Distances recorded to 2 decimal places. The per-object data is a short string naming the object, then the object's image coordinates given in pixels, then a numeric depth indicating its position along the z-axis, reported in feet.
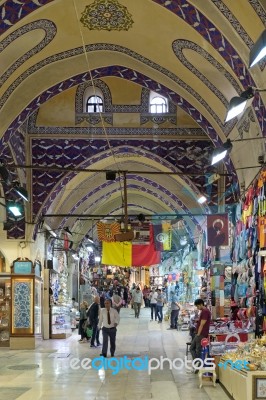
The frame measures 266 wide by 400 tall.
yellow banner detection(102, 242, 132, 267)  73.10
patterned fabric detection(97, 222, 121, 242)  64.13
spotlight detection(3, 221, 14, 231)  51.93
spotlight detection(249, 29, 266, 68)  17.94
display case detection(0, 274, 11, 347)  51.70
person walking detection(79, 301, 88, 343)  53.26
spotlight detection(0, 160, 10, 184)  35.01
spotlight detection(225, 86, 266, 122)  22.76
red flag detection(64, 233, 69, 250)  68.43
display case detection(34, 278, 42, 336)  52.54
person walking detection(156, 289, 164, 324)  72.21
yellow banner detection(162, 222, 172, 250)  66.33
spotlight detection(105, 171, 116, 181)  37.05
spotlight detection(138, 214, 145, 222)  51.03
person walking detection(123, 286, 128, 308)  114.13
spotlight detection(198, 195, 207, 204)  48.84
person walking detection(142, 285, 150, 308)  109.97
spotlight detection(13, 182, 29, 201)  39.45
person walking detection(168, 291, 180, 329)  62.49
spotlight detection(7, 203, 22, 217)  42.47
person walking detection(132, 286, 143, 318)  82.84
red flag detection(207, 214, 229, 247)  44.93
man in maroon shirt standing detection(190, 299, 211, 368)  31.45
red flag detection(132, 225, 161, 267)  75.00
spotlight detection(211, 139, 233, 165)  31.38
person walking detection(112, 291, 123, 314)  65.15
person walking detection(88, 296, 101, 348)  48.24
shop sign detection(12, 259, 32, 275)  51.62
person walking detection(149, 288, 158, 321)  74.99
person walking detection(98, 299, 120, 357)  39.55
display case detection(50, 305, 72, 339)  58.13
